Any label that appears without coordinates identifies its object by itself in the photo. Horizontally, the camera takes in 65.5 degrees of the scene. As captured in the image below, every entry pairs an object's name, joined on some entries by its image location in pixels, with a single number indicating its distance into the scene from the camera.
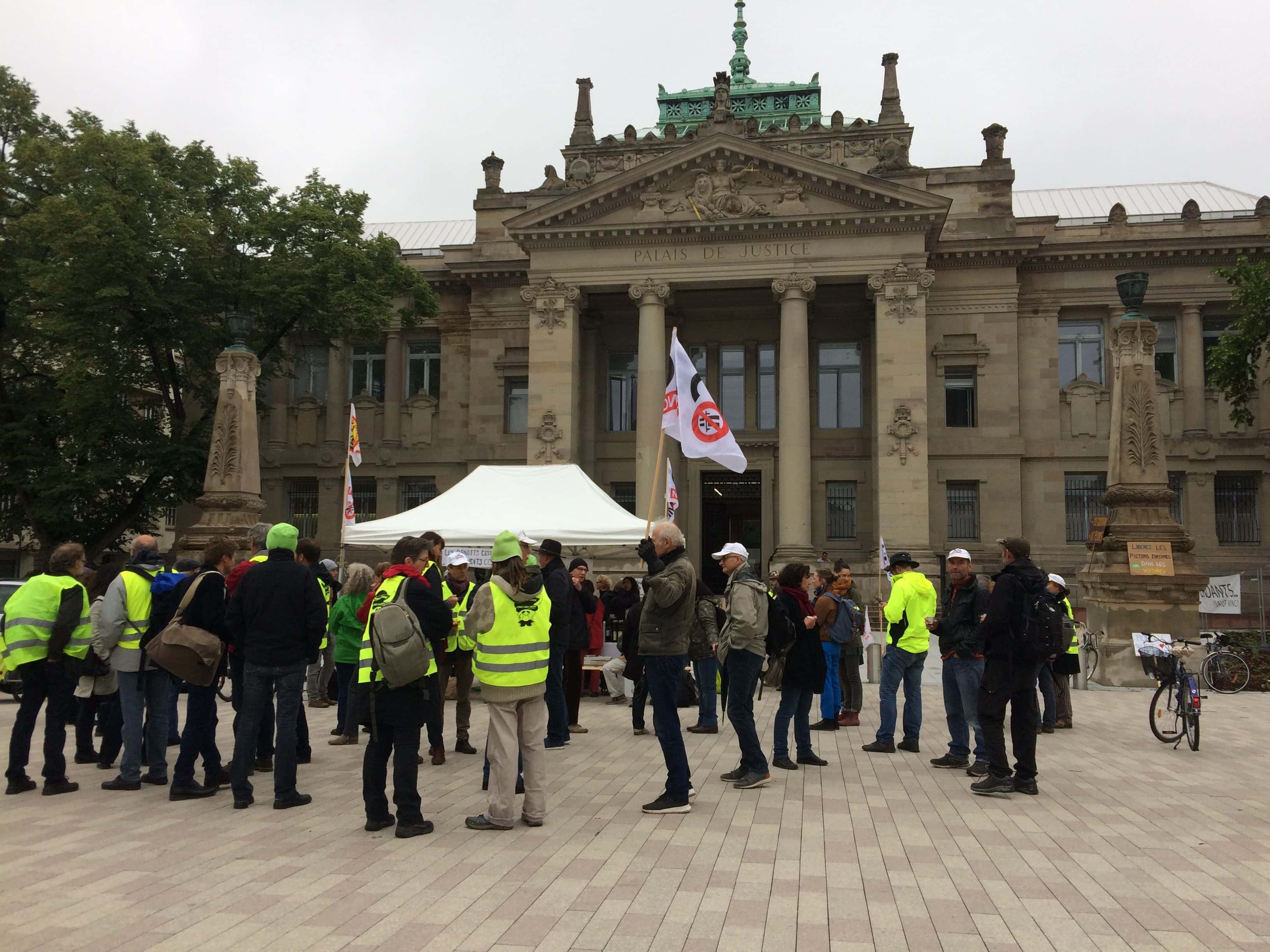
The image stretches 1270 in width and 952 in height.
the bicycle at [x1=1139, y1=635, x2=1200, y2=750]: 11.17
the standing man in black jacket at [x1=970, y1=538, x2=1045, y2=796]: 8.66
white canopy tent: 16.67
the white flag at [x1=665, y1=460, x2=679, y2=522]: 17.69
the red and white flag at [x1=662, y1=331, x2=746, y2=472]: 14.56
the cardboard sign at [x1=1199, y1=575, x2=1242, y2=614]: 22.42
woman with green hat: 7.34
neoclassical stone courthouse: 31.33
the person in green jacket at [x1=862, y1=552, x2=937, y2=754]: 10.73
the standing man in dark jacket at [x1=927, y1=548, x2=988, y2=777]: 9.90
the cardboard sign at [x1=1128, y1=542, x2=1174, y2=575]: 18.31
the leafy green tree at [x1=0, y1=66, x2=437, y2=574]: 28.42
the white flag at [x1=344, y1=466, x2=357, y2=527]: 18.66
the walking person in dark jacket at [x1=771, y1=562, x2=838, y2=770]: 9.64
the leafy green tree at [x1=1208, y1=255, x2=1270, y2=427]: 25.64
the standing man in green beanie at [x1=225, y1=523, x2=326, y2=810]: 8.16
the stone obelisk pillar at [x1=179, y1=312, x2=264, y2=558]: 20.23
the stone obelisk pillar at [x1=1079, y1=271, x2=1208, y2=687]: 18.17
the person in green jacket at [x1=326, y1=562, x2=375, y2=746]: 10.84
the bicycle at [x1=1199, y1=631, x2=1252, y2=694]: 16.94
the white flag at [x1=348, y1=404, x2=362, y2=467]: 20.75
